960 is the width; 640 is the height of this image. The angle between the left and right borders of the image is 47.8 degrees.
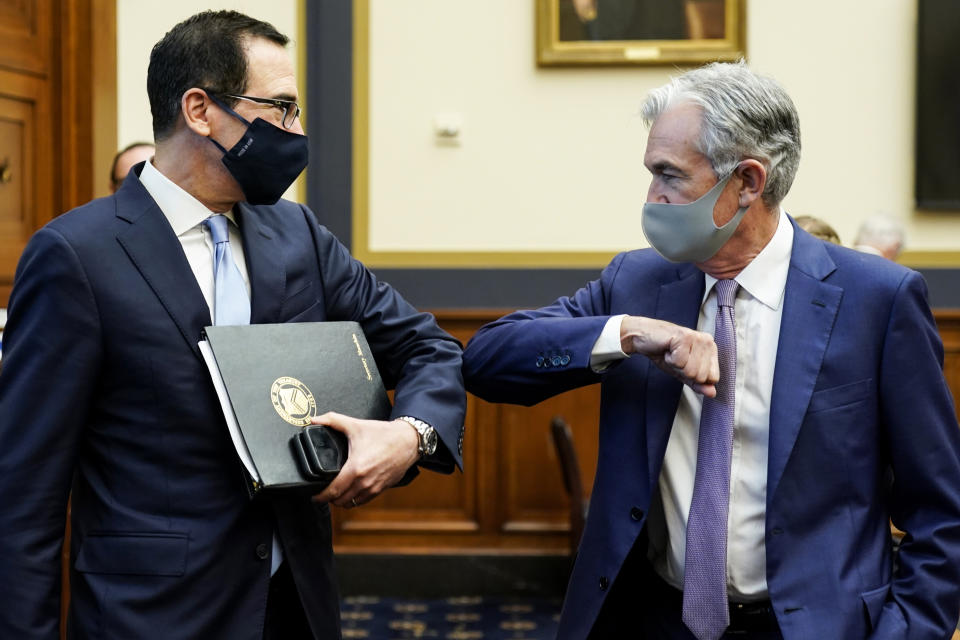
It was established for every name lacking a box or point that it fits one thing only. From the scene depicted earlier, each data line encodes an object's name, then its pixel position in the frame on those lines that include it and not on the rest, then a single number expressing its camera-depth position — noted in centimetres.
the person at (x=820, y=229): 371
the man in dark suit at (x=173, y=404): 171
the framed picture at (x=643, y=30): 558
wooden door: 373
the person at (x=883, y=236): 496
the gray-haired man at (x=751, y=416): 181
